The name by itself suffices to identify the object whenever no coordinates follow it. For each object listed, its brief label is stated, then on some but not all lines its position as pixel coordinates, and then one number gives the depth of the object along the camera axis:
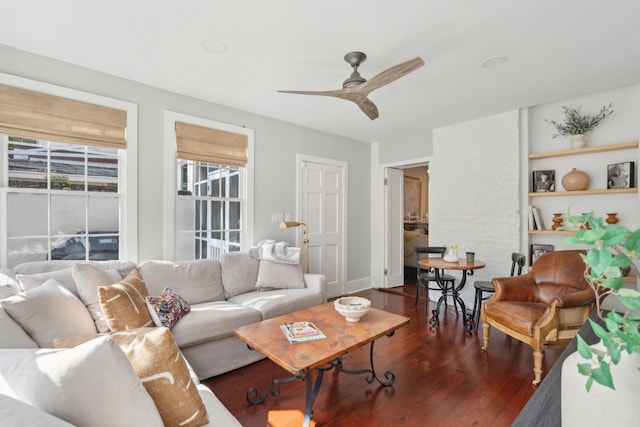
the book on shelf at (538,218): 3.59
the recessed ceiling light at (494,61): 2.53
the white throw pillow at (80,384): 0.79
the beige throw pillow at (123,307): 1.76
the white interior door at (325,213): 4.45
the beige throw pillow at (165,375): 1.09
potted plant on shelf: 3.27
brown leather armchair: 2.38
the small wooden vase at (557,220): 3.37
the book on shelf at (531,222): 3.63
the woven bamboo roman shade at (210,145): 3.30
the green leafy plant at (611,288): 0.48
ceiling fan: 2.18
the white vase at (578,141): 3.32
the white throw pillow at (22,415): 0.62
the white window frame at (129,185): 2.94
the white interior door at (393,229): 5.20
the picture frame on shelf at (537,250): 3.60
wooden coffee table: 1.70
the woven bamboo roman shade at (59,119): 2.42
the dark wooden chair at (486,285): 3.40
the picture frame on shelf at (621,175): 3.06
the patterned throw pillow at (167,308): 2.16
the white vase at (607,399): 0.51
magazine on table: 1.92
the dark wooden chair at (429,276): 3.73
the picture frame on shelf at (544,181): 3.59
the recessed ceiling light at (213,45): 2.32
